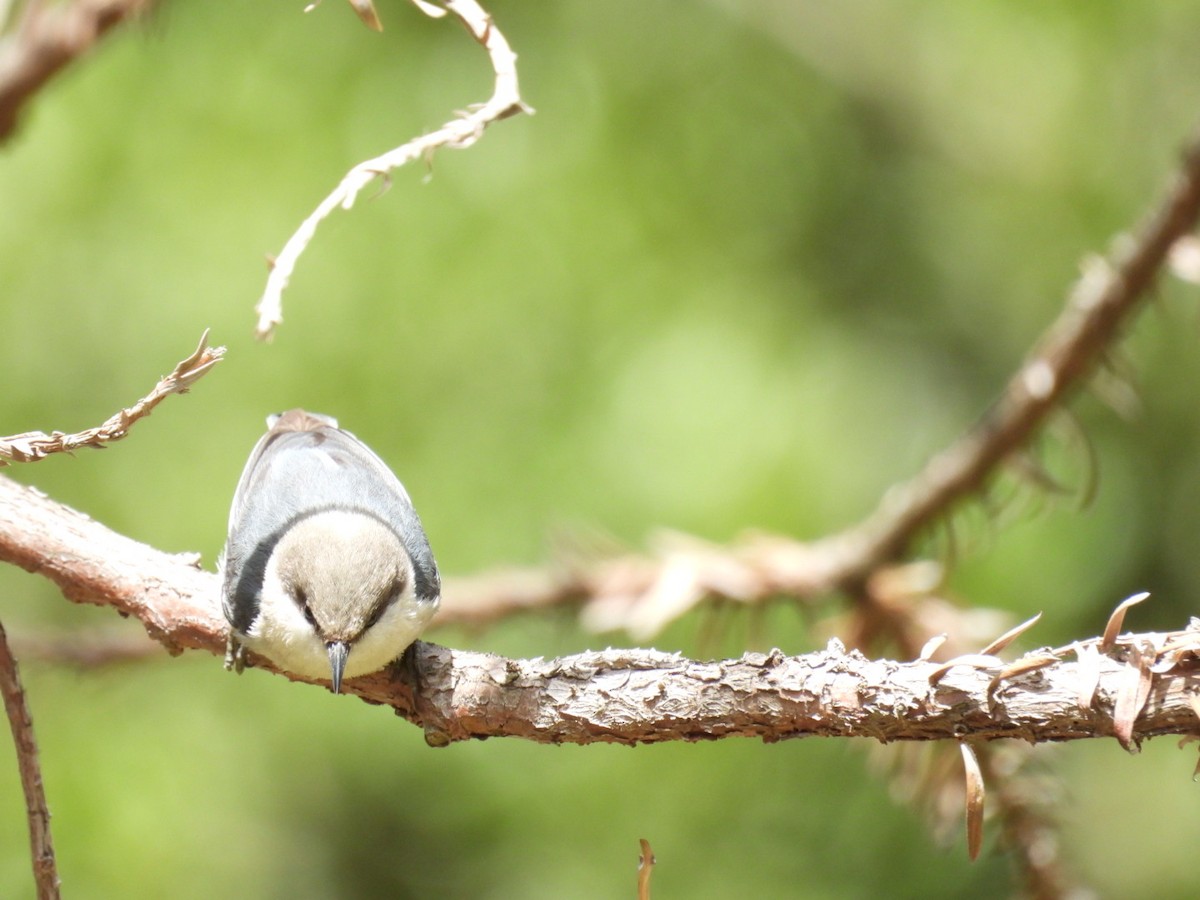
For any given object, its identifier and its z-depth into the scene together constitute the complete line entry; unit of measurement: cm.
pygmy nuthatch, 361
